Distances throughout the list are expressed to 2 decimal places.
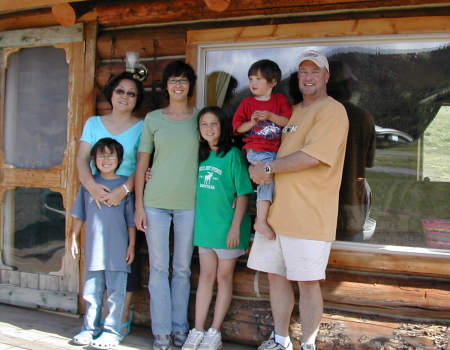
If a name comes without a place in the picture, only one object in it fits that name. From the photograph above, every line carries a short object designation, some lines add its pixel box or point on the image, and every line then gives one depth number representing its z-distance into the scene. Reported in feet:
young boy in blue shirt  10.26
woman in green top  10.20
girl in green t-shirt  9.92
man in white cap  8.70
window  10.00
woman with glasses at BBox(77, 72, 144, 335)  10.39
